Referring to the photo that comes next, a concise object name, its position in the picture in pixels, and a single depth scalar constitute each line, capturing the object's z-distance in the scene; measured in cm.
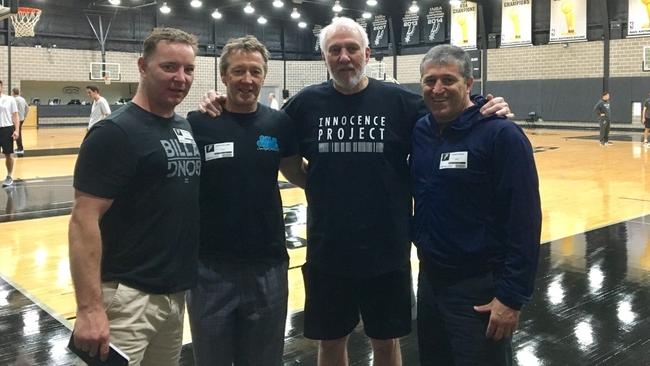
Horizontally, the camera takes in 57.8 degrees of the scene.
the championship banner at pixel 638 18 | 2353
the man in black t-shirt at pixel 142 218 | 206
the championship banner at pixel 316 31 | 3566
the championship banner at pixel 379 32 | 3297
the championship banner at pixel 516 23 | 2655
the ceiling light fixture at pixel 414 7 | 2833
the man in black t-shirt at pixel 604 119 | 1886
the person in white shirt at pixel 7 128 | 1127
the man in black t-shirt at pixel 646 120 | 1867
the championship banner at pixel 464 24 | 2861
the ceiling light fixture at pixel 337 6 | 2748
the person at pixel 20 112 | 1597
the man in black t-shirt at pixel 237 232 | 256
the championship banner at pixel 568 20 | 2520
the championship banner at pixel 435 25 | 3050
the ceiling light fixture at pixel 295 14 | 3142
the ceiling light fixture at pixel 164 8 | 2917
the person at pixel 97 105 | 1302
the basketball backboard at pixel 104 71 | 2958
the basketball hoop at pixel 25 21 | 2412
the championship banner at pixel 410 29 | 3169
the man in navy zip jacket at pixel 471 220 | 223
